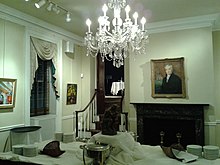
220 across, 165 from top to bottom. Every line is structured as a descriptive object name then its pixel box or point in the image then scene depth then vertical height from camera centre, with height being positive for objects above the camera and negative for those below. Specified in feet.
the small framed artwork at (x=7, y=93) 14.23 +0.26
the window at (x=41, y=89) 19.15 +0.66
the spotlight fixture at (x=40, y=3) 12.13 +5.05
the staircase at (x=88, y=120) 20.71 -2.35
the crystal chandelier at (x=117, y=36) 12.25 +3.46
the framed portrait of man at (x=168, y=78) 17.60 +1.38
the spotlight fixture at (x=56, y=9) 13.80 +5.37
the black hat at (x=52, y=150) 8.45 -2.01
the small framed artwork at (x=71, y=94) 20.94 +0.23
